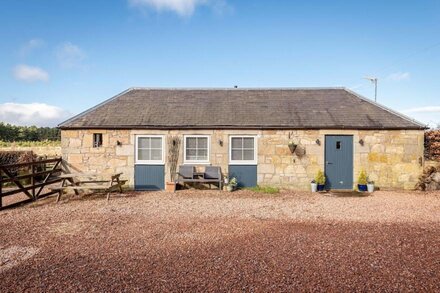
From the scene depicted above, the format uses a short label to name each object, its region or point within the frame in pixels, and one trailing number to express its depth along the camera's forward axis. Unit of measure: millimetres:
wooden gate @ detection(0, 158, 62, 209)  9099
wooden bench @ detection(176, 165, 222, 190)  12039
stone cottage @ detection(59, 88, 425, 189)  12219
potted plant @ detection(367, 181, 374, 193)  11766
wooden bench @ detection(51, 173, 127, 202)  9904
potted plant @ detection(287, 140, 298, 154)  12062
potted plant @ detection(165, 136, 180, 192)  12427
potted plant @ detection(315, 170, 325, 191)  11921
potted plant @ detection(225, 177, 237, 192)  11904
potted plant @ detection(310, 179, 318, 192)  11930
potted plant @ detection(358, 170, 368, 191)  11828
